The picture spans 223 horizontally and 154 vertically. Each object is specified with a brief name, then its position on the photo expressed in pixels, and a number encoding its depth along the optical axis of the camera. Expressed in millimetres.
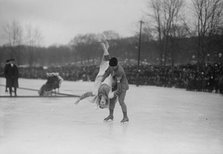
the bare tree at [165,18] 45612
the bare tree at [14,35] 64375
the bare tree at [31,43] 71588
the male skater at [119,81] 9883
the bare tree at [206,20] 35403
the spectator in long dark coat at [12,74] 19112
